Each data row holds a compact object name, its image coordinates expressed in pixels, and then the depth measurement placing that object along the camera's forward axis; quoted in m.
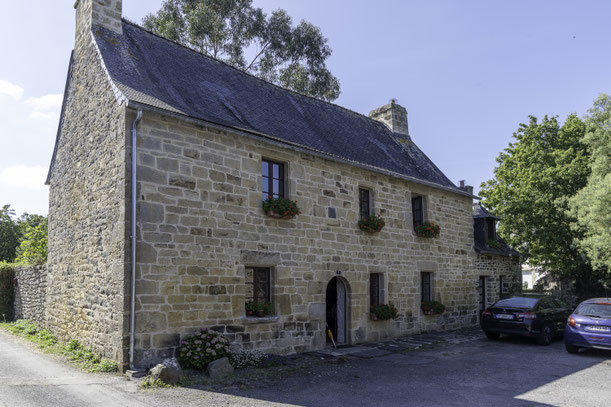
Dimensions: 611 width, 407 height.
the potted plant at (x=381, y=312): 12.92
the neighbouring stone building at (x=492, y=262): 18.05
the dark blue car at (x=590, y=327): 10.65
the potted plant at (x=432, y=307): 14.69
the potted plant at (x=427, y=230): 14.88
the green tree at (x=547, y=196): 22.58
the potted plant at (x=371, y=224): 12.94
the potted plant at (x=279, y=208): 10.56
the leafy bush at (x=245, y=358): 9.12
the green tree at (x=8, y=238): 33.44
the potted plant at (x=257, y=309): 10.09
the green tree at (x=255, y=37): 22.95
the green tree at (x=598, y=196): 16.66
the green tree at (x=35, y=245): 17.45
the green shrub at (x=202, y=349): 8.52
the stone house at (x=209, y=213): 8.80
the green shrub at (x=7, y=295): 17.69
